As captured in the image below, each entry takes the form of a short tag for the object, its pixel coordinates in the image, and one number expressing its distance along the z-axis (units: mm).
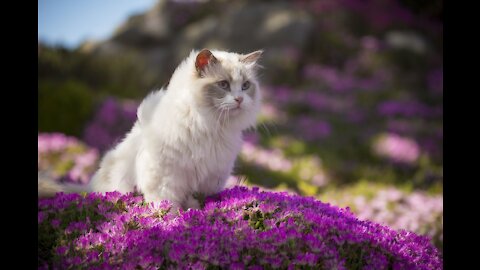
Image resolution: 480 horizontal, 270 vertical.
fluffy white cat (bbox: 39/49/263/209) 2908
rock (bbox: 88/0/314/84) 11617
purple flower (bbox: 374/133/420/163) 7566
